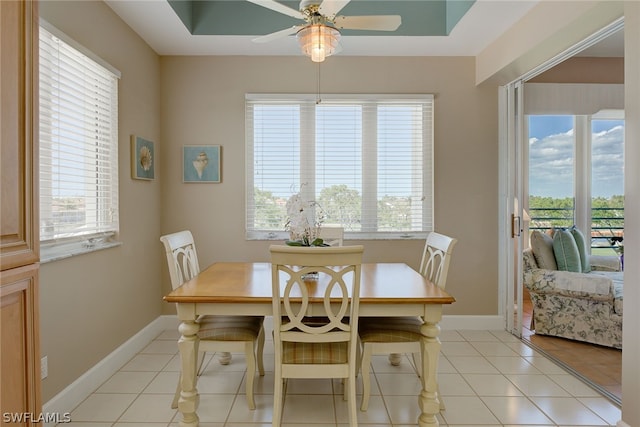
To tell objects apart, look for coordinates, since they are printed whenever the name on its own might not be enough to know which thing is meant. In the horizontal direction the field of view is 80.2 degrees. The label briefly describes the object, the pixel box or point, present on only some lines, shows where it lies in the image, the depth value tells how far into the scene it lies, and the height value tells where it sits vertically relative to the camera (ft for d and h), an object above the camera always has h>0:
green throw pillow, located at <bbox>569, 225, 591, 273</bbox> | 12.37 -1.35
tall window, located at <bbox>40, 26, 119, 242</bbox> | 6.76 +1.32
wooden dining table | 6.27 -1.67
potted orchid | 7.44 -0.34
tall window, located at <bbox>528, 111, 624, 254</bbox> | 15.39 +1.39
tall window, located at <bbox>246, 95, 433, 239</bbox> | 12.06 +1.47
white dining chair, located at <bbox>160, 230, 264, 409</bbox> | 6.98 -2.31
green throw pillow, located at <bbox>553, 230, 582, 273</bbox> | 11.82 -1.35
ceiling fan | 6.67 +3.43
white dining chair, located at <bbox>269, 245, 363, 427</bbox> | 5.82 -1.94
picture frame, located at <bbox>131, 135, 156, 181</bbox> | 9.94 +1.39
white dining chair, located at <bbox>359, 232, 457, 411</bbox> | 6.93 -2.32
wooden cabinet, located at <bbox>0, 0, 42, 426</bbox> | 3.74 -0.03
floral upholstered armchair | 10.23 -2.48
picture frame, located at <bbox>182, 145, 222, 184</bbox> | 11.88 +1.53
